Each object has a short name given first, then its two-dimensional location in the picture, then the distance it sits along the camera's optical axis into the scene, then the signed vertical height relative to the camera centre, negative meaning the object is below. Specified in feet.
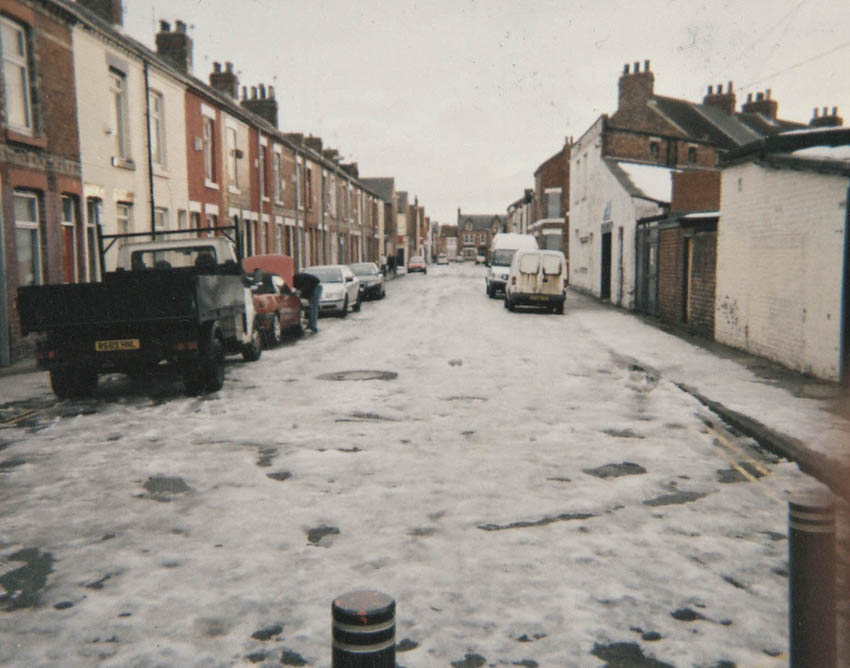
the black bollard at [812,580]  9.11 -3.95
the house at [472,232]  533.96 +20.04
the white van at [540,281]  77.46 -2.19
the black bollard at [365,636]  7.75 -3.89
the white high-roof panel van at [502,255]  104.78 +0.73
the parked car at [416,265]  230.27 -1.45
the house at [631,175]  81.20 +11.43
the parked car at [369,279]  104.47 -2.61
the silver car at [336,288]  76.18 -2.81
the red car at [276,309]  52.19 -3.49
